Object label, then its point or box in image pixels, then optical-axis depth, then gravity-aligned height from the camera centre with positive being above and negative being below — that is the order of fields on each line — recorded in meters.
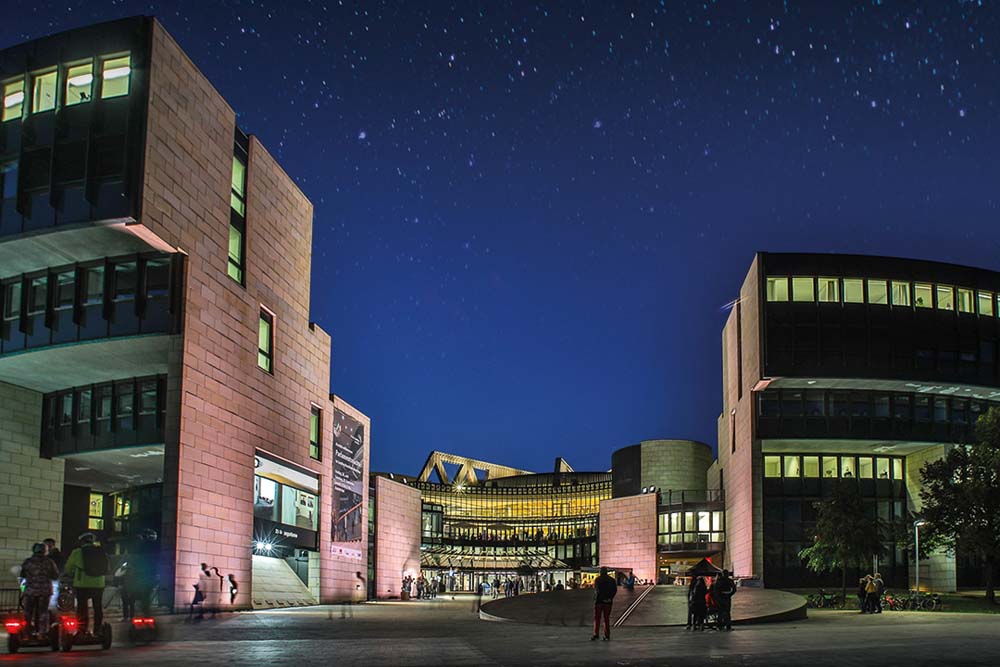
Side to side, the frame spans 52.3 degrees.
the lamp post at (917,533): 56.05 -2.46
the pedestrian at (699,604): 30.02 -3.38
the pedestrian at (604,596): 24.45 -2.58
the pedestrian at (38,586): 18.61 -1.83
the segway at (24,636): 18.34 -2.73
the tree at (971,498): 50.31 -0.40
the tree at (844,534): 58.09 -2.55
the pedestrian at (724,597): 29.92 -3.18
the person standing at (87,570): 18.86 -1.56
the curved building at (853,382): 69.50 +7.22
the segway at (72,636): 18.72 -2.78
